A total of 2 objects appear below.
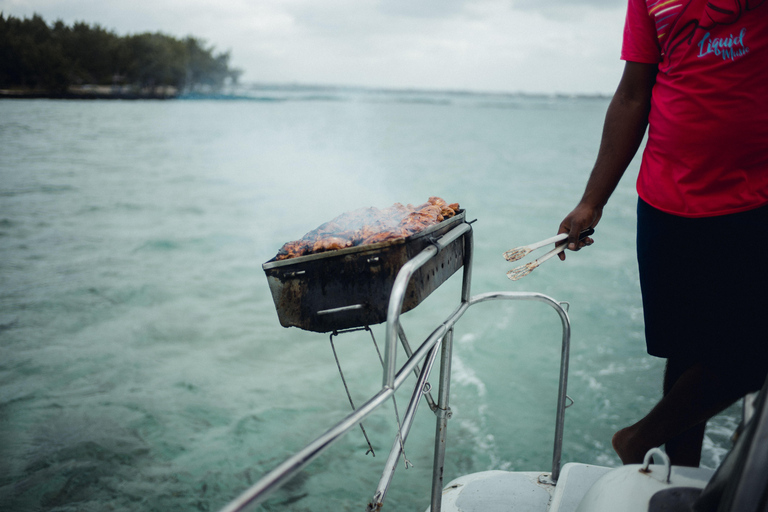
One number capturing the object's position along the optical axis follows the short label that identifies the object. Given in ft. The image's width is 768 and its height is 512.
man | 5.10
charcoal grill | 4.94
